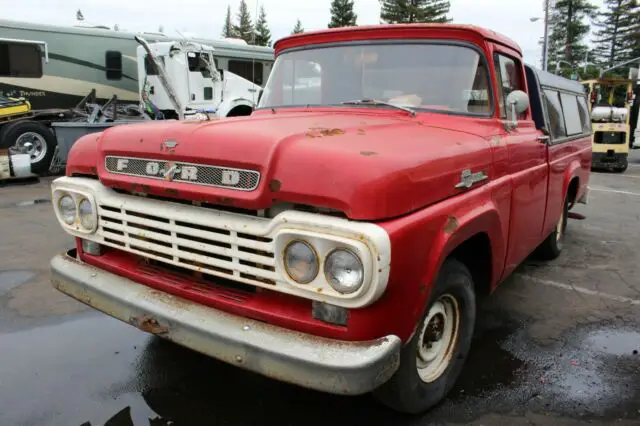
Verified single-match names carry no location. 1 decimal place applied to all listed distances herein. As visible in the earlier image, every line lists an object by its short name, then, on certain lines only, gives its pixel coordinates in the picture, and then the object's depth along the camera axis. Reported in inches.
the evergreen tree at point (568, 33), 2311.8
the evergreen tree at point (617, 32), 2284.7
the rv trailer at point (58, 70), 474.6
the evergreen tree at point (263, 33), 1813.5
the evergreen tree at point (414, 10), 1772.9
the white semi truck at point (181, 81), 546.6
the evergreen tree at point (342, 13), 1786.4
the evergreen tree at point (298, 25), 2205.2
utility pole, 1084.9
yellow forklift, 576.4
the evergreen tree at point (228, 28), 2201.3
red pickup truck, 84.2
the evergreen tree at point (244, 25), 1807.3
